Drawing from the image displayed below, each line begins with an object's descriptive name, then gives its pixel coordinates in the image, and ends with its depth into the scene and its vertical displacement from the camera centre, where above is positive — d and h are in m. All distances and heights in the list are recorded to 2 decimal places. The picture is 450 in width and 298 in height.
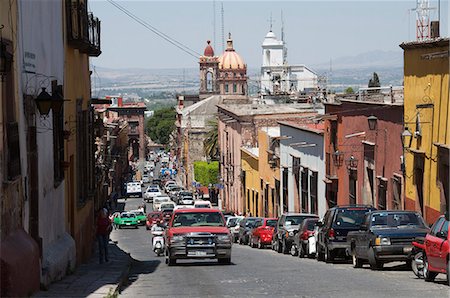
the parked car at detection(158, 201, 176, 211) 85.75 -9.04
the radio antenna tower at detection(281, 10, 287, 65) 173.32 +5.99
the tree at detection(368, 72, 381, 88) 116.44 +0.85
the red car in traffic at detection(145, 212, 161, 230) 72.47 -8.43
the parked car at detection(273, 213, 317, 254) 40.19 -5.13
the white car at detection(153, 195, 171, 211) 95.34 -9.81
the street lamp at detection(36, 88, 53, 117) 21.03 -0.16
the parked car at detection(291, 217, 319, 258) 35.97 -4.90
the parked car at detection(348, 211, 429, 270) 26.63 -3.63
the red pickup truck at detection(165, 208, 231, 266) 30.25 -4.16
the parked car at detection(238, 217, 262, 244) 53.17 -6.76
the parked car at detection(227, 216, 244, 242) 57.28 -7.27
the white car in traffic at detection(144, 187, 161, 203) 118.74 -11.06
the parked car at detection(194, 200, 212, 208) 81.22 -8.42
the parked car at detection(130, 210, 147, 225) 80.81 -9.24
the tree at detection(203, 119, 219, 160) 118.72 -5.89
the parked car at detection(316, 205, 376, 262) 31.75 -4.01
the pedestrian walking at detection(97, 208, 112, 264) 30.33 -3.87
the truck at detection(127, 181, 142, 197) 137.25 -12.14
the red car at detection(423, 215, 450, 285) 20.84 -3.16
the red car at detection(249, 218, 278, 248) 47.44 -6.23
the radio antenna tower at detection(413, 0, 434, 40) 40.22 +2.15
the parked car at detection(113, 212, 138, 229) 79.31 -9.25
